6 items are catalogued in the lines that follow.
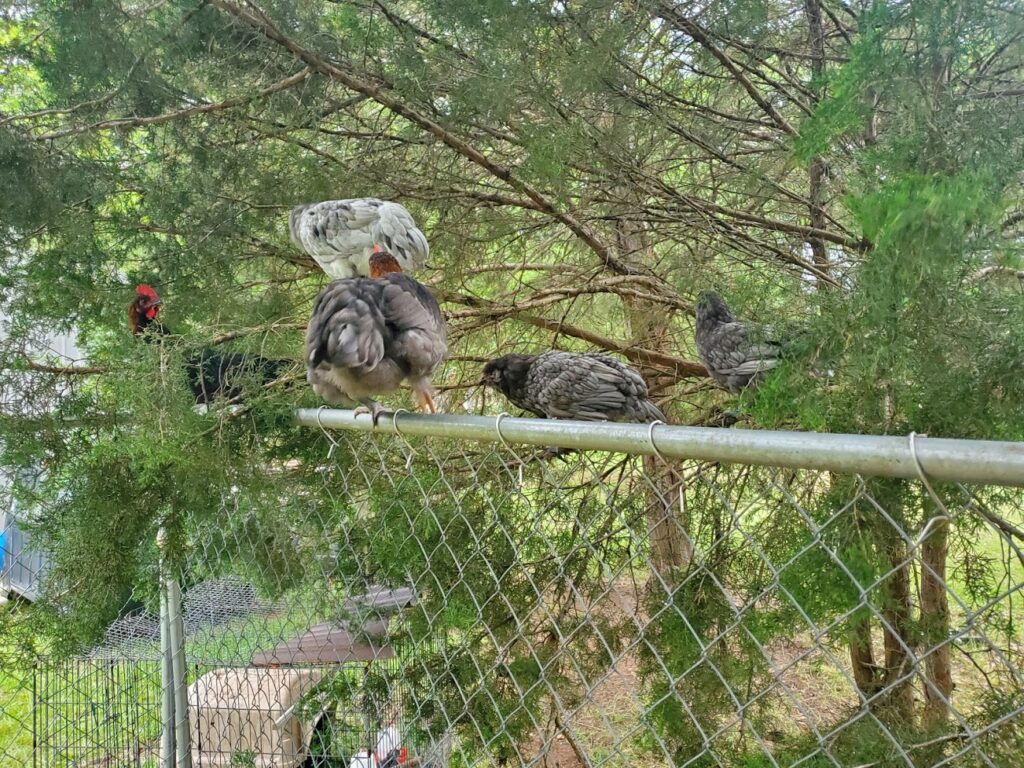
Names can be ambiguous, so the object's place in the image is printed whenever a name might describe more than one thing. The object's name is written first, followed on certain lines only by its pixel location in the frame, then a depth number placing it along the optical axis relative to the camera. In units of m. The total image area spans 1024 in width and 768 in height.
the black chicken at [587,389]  2.86
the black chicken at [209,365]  2.36
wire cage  2.08
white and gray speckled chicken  2.53
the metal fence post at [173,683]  2.24
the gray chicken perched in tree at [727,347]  2.21
